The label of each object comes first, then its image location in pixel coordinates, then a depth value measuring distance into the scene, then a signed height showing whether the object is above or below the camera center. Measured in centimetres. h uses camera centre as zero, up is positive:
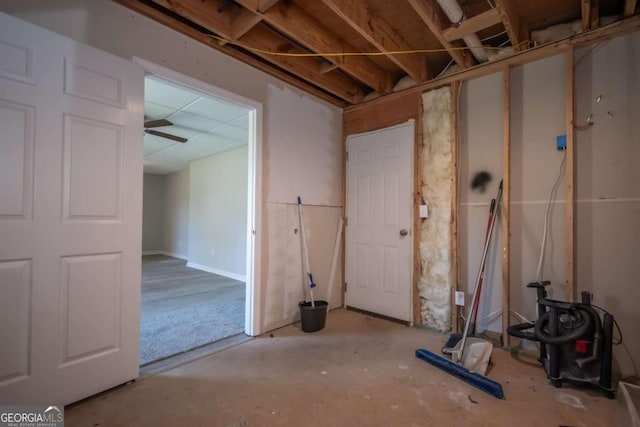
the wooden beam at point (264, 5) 191 +140
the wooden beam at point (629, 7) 187 +140
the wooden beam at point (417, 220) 296 -2
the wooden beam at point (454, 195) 272 +22
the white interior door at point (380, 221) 303 -4
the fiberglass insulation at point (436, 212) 279 +6
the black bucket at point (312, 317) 273 -95
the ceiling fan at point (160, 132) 358 +114
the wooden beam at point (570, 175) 212 +33
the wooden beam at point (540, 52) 202 +133
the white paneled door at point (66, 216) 147 -1
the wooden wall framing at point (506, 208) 240 +9
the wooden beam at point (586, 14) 191 +141
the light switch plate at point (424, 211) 290 +7
